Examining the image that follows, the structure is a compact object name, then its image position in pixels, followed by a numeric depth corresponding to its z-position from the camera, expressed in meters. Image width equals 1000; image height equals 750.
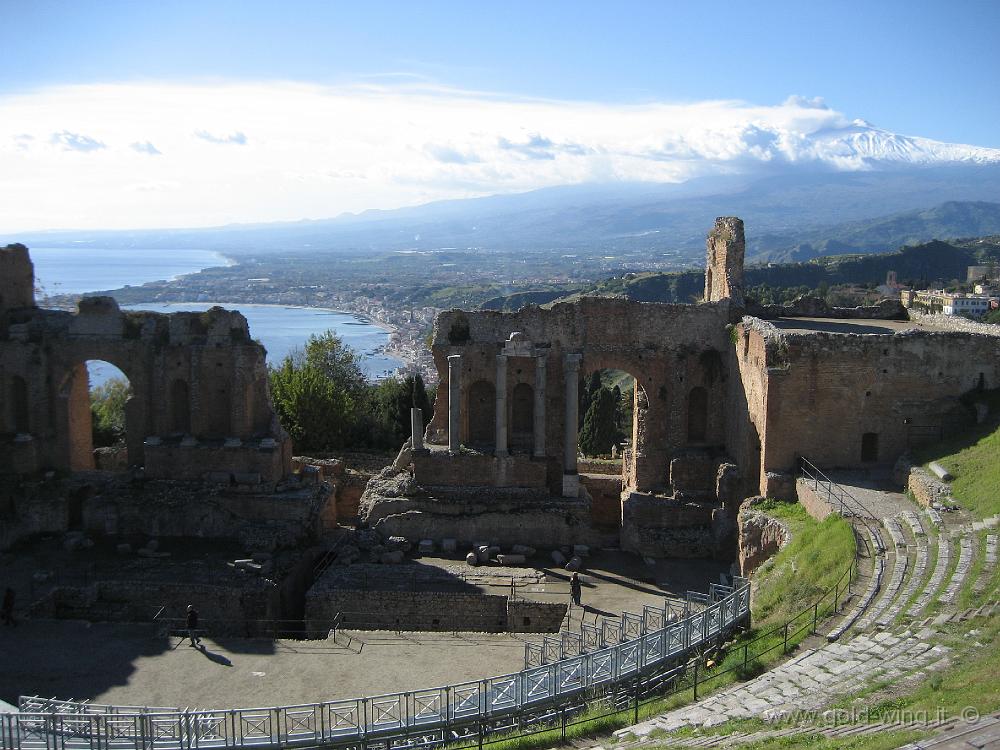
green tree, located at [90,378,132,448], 36.28
